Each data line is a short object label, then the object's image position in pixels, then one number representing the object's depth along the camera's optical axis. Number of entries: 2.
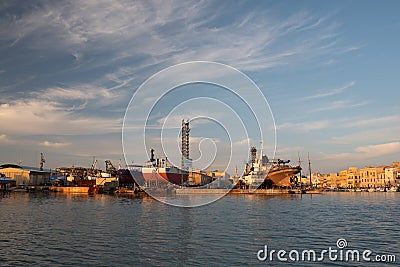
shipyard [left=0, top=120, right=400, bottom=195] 145.36
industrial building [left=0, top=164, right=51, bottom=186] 159.00
